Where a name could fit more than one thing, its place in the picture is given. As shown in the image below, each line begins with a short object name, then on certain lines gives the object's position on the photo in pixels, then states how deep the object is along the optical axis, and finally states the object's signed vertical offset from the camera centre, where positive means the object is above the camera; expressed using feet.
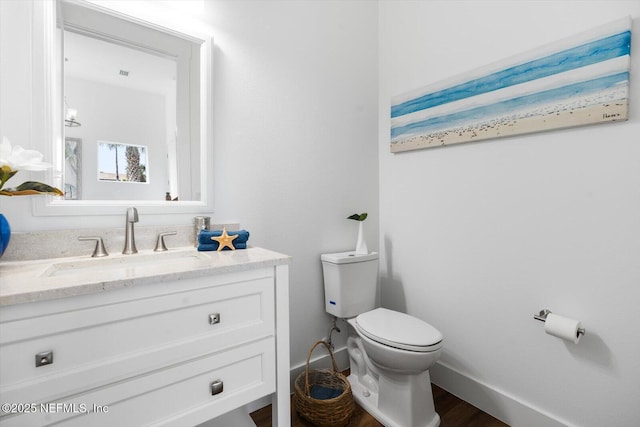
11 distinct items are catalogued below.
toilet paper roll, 4.02 -1.60
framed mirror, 3.84 +1.40
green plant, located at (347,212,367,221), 6.19 -0.15
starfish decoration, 4.26 -0.43
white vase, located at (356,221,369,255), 6.21 -0.73
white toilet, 4.48 -2.08
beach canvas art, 3.89 +1.80
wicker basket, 4.67 -3.11
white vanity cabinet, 2.38 -1.33
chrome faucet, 3.97 -0.32
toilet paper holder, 4.36 -1.55
